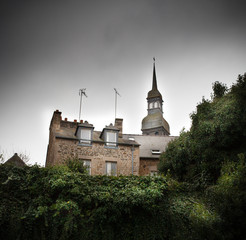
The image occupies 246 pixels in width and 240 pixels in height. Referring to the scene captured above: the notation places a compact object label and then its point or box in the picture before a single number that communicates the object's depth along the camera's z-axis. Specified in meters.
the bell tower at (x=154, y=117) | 46.41
